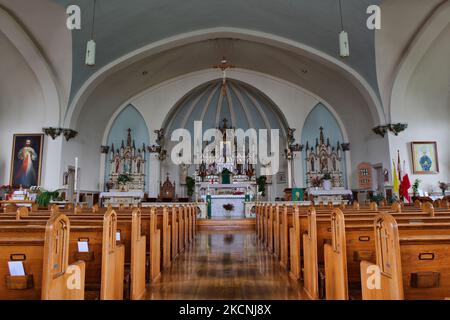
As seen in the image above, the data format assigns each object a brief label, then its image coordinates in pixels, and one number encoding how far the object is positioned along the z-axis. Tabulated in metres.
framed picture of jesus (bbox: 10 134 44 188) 11.18
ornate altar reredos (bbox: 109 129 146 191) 14.79
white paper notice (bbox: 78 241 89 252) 2.79
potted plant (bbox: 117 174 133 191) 13.51
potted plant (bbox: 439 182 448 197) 10.72
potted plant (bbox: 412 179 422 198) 10.65
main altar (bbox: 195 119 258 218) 14.00
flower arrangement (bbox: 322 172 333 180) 14.03
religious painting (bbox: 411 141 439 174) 11.33
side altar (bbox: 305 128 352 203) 14.59
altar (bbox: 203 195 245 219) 11.85
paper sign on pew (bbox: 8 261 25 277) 1.99
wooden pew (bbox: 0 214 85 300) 1.86
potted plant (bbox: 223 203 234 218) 11.77
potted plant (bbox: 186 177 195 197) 15.47
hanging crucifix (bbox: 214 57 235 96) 11.13
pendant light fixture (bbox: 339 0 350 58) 7.74
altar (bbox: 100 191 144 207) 13.05
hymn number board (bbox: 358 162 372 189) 13.27
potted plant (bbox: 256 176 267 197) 15.63
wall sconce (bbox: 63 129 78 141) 11.52
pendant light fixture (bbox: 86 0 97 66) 7.84
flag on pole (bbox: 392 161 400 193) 10.41
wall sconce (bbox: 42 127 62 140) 11.34
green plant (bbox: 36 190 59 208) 7.92
